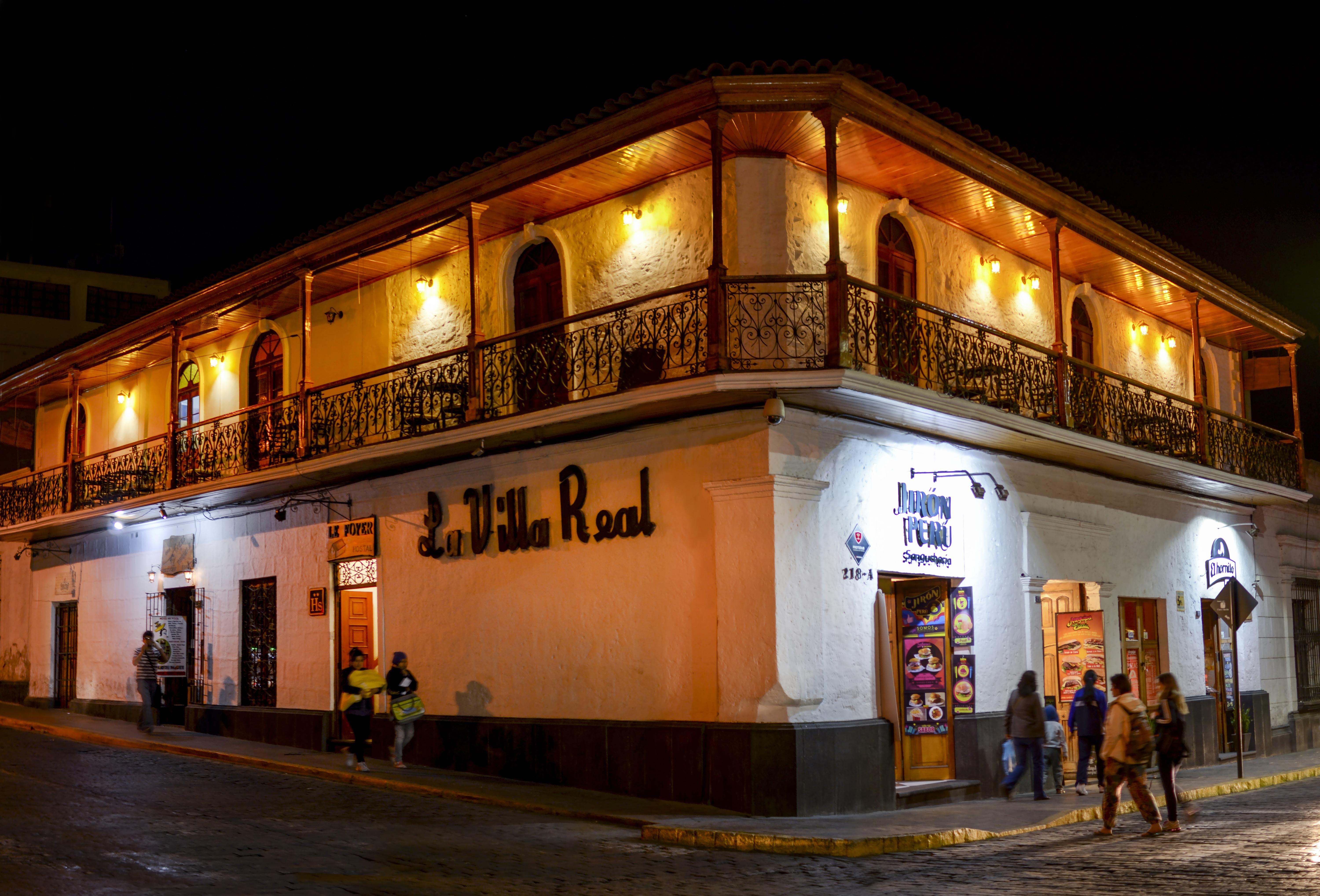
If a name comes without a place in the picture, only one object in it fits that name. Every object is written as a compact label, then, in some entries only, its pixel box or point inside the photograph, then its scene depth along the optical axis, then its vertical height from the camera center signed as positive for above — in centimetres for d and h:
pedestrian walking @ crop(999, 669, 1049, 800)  1444 -185
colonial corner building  1302 +144
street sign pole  1653 -162
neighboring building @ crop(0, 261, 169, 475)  3475 +805
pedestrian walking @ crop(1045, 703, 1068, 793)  1547 -228
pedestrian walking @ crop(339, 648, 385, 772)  1549 -147
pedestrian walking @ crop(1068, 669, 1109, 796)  1491 -182
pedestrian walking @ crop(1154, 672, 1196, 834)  1240 -170
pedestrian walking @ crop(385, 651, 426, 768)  1550 -140
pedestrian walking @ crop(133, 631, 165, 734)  1958 -132
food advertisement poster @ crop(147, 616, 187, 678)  2042 -92
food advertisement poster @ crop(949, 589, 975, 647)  1522 -58
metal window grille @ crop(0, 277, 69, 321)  3516 +809
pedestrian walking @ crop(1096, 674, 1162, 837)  1170 -171
